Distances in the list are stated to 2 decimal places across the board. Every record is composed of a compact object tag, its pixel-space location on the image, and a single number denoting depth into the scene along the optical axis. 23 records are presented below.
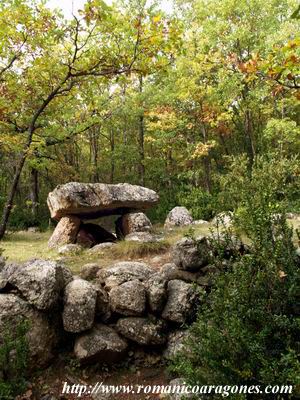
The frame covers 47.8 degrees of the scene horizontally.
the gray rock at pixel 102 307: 5.63
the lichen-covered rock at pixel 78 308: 5.25
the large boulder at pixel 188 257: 6.19
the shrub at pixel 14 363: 3.82
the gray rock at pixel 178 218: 13.34
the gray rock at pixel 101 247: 8.63
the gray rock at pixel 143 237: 8.90
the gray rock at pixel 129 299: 5.59
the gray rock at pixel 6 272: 5.39
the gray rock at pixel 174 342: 5.25
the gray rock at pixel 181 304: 5.53
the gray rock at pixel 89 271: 6.50
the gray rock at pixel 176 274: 6.17
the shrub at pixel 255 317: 3.15
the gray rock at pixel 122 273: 6.06
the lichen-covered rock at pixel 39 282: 5.15
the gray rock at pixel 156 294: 5.66
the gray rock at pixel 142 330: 5.41
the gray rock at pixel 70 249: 8.97
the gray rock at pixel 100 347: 5.11
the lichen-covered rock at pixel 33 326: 4.89
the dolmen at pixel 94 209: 10.43
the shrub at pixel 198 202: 15.01
